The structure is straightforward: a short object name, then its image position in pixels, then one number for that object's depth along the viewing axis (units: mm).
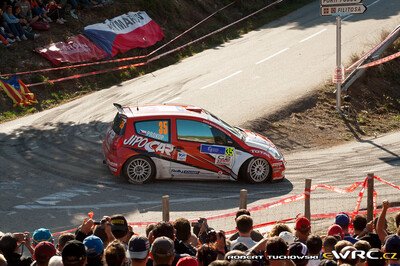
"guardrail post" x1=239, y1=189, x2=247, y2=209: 14392
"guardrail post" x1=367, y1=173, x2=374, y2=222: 14898
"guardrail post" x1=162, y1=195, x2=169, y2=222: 14070
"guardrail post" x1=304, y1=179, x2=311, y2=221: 15016
